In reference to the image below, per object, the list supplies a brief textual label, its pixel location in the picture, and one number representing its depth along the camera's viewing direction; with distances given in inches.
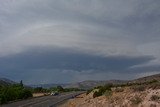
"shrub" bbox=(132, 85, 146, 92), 504.3
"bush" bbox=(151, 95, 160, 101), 433.6
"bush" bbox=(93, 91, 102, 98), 700.4
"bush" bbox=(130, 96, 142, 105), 452.3
